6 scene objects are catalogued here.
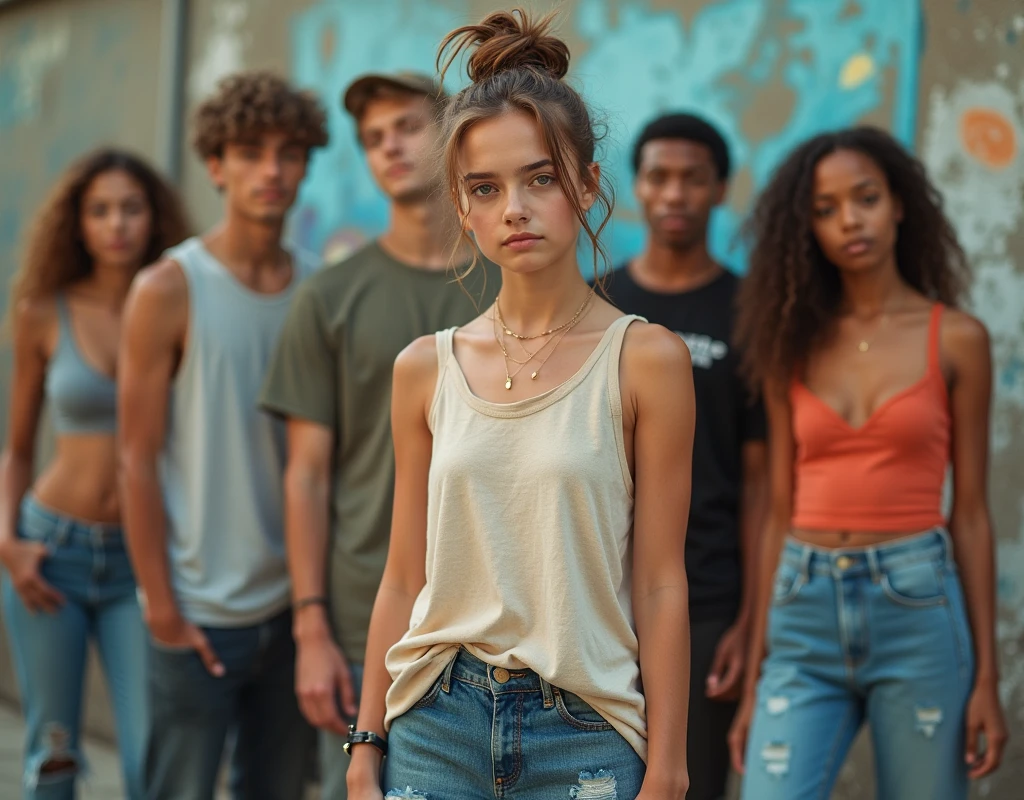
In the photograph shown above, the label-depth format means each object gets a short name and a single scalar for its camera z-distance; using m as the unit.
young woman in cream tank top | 2.21
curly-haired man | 3.71
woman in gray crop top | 4.11
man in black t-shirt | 3.54
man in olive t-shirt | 3.38
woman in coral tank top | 3.06
